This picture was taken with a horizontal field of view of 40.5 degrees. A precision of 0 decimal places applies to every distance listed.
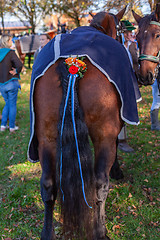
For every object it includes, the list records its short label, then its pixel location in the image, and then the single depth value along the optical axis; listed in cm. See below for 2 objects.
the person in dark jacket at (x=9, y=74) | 591
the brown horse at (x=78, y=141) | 192
